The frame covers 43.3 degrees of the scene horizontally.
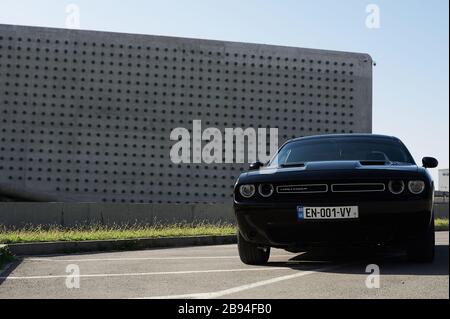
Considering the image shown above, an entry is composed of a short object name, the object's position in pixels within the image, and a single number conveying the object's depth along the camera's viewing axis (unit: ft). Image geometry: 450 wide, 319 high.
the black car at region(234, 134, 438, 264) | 16.34
